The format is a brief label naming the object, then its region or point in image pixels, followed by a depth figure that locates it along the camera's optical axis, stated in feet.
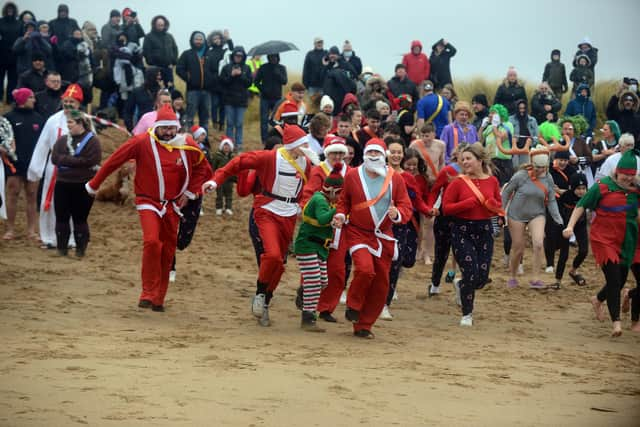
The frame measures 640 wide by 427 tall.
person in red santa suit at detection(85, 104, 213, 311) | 39.09
